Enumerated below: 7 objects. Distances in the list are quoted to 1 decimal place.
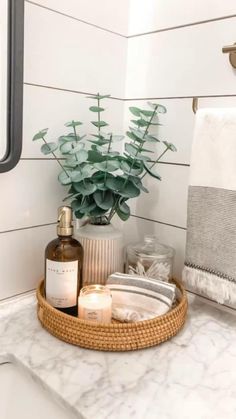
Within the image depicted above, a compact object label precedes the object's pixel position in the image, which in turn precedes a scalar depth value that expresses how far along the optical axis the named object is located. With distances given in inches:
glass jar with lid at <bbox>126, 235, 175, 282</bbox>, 34.6
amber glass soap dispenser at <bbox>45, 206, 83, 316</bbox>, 30.2
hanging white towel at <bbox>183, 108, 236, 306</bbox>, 30.5
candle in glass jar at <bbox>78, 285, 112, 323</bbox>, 29.0
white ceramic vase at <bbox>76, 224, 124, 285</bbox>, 33.1
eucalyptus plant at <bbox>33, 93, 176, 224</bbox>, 32.0
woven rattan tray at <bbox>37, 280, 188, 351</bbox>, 27.5
